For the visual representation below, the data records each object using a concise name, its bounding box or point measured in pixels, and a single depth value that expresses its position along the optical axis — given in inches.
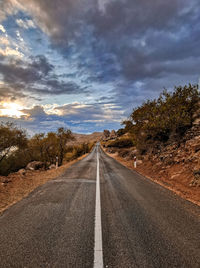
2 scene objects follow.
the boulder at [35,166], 584.4
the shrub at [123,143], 1578.9
